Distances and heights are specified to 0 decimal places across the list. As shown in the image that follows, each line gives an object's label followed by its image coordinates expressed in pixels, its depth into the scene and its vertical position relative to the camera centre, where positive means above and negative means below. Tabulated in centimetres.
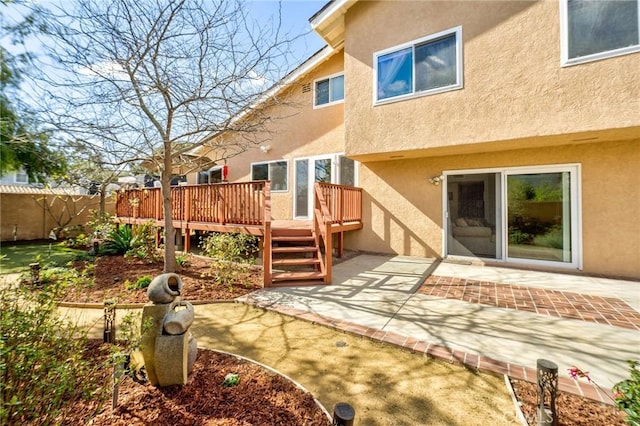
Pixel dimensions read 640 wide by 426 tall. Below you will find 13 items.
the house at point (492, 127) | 504 +190
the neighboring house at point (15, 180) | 1745 +239
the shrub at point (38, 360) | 152 -94
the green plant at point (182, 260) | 654 -109
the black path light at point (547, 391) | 190 -128
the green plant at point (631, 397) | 150 -110
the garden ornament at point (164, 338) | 224 -103
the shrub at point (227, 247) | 555 -66
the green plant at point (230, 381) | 238 -148
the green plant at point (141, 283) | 516 -131
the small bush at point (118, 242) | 831 -83
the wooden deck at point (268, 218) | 564 -8
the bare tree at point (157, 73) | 413 +250
